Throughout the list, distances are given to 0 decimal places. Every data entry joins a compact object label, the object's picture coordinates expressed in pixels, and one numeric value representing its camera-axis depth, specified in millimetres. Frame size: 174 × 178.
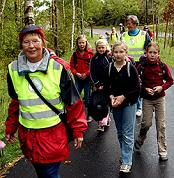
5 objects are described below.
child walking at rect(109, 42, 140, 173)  5504
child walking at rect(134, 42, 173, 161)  6043
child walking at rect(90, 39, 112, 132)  7770
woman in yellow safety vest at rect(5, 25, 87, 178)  3855
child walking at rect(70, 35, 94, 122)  8516
